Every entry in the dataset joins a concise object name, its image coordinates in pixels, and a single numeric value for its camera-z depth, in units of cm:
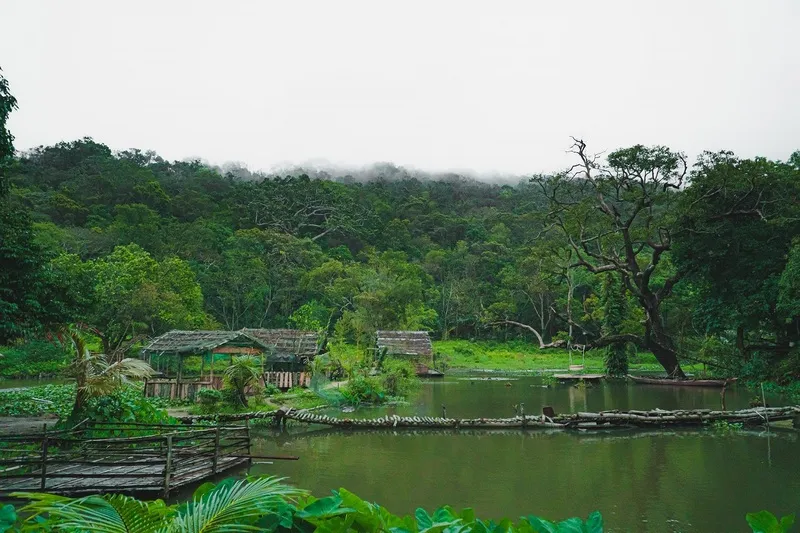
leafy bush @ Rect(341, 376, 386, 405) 2030
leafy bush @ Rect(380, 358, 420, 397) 2242
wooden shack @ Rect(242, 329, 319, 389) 2209
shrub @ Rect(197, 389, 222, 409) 1627
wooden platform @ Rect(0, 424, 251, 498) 844
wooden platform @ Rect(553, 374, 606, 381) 2738
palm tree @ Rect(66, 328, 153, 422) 1123
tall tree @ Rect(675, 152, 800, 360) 1852
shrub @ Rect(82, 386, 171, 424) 1113
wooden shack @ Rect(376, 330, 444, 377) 2866
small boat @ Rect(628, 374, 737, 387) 2417
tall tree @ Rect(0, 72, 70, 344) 1196
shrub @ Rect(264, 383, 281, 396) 2064
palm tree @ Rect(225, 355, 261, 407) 1681
